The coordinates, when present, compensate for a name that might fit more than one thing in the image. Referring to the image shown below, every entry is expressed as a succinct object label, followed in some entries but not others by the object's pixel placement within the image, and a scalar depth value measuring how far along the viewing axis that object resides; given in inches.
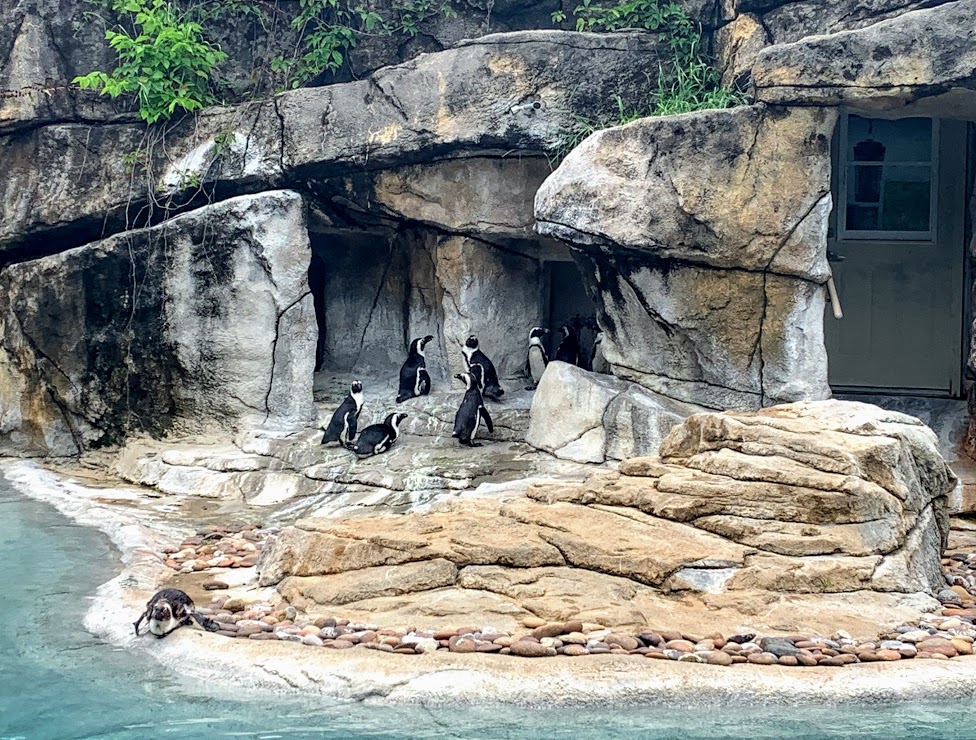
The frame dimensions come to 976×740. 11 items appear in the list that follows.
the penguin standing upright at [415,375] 441.1
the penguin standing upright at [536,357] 463.5
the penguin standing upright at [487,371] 440.8
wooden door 444.1
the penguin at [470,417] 392.2
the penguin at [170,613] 229.9
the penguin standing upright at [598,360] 445.4
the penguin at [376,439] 384.5
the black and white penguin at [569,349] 471.5
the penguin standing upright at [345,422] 399.5
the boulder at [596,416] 367.6
